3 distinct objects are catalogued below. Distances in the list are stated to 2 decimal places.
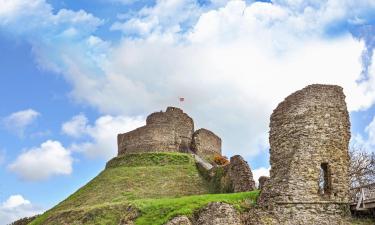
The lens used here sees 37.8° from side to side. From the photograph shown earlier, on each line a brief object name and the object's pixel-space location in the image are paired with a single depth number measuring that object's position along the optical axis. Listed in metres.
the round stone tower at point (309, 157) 24.50
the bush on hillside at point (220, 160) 53.94
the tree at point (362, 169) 38.69
